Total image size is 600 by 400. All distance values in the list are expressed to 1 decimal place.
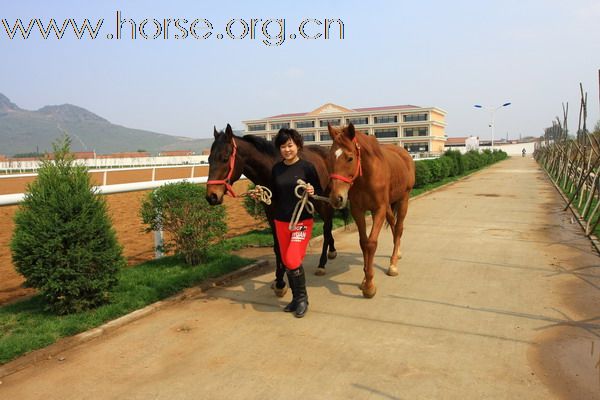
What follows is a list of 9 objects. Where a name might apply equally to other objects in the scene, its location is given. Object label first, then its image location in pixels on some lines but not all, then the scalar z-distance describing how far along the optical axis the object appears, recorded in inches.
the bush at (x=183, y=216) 225.6
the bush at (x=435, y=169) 799.7
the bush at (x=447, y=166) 886.7
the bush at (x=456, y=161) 1026.9
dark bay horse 168.9
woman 167.0
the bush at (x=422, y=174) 709.3
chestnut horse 167.3
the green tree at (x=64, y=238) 155.5
